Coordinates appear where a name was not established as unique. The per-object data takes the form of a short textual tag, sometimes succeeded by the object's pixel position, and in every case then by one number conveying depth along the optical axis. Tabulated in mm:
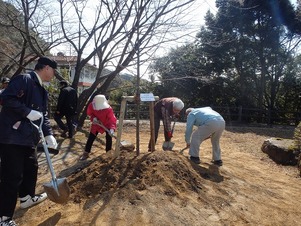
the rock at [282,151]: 4567
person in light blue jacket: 3746
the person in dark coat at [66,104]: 5562
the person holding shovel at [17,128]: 2082
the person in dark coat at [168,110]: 4041
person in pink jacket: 3964
